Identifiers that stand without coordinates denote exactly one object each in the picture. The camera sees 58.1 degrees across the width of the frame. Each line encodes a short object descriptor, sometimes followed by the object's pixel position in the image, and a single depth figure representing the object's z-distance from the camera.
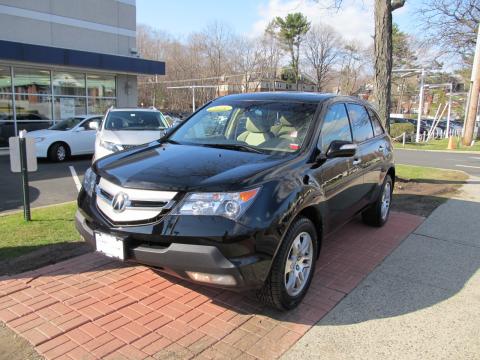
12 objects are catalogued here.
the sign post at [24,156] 5.38
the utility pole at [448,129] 32.83
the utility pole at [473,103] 24.16
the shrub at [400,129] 29.42
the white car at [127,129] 8.80
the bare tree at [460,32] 31.45
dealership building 16.19
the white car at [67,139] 12.67
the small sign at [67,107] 18.42
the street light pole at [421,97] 28.05
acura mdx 2.99
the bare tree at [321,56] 65.25
